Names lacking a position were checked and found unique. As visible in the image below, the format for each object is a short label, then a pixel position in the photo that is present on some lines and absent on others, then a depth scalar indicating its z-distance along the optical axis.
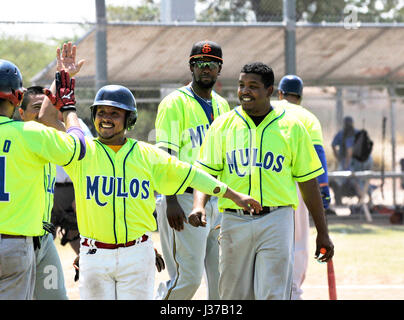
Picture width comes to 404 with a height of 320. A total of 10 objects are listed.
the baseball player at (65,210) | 13.95
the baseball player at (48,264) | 9.70
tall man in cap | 11.09
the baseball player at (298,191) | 12.69
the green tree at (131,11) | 46.39
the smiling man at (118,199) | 8.29
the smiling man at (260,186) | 9.30
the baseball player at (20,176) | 7.81
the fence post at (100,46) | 19.72
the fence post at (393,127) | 28.14
